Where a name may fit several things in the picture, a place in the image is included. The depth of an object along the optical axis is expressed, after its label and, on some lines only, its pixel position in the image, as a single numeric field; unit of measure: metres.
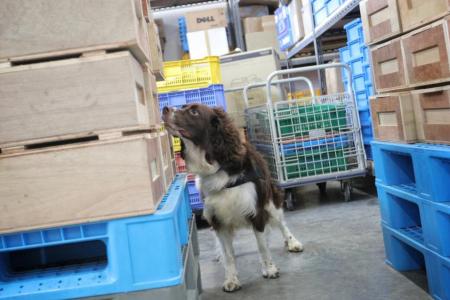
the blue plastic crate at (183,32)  7.23
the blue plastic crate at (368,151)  4.63
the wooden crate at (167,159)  2.05
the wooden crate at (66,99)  1.36
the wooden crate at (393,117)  2.10
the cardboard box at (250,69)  5.66
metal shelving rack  4.28
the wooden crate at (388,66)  2.12
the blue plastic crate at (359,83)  4.52
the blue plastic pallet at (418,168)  1.84
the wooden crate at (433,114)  1.80
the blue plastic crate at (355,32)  4.28
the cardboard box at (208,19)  6.89
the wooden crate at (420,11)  1.73
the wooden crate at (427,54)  1.72
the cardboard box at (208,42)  6.84
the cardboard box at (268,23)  7.44
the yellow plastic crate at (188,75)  4.25
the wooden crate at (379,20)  2.10
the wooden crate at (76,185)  1.35
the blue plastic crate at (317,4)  5.14
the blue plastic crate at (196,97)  3.97
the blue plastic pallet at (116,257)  1.33
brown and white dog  2.54
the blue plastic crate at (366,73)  4.30
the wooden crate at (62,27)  1.37
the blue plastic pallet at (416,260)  1.88
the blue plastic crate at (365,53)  4.26
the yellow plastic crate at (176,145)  4.03
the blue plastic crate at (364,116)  4.43
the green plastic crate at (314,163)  4.31
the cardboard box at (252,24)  7.25
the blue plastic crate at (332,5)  4.66
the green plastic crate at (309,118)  4.28
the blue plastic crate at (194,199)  4.11
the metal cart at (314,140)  4.29
